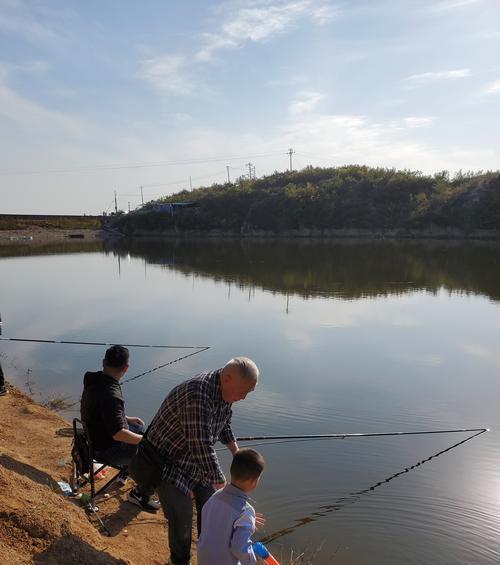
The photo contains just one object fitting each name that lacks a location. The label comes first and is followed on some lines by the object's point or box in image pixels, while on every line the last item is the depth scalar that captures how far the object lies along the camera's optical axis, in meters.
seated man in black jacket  4.20
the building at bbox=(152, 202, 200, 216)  84.75
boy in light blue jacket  2.71
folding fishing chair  4.27
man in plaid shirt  3.23
